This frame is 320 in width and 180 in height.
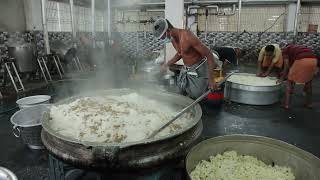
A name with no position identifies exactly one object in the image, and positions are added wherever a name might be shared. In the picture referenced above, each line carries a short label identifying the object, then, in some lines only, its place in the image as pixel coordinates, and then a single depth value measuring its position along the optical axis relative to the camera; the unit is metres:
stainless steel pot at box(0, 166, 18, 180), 1.41
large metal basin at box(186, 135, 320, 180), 2.25
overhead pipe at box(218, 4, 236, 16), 11.95
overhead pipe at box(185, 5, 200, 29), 11.68
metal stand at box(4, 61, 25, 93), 6.75
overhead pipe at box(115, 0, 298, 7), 11.35
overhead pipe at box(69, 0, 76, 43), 9.65
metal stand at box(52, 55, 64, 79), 8.73
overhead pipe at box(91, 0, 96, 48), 9.37
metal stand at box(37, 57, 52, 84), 7.95
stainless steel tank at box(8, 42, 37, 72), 6.96
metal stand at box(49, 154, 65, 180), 2.71
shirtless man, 3.97
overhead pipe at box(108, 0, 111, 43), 10.13
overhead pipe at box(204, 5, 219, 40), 11.88
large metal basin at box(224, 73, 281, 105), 6.07
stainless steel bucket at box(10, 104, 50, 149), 3.59
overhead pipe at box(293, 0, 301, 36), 11.09
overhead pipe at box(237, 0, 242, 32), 11.64
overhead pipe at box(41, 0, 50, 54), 8.29
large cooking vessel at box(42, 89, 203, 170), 1.85
